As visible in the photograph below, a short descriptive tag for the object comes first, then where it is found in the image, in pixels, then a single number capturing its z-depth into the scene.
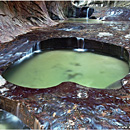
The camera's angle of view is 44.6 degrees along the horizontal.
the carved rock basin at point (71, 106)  2.07
